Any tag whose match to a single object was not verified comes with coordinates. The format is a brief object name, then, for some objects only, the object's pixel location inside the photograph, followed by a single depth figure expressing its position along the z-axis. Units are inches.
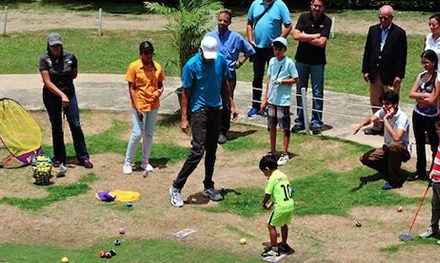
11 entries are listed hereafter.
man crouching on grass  414.9
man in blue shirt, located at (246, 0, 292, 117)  539.2
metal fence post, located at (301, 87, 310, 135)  500.1
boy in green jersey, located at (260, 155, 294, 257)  338.0
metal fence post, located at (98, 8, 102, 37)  950.0
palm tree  548.4
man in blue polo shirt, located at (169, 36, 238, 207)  400.8
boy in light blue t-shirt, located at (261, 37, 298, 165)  465.7
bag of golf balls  441.4
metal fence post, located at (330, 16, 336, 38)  920.2
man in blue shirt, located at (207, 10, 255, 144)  502.2
